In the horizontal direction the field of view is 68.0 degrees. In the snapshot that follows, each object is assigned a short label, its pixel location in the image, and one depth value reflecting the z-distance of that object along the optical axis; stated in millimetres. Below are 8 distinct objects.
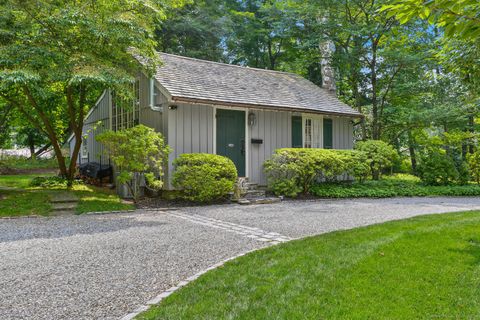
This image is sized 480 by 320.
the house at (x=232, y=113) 9516
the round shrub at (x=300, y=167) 10094
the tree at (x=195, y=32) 18406
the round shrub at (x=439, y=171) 12562
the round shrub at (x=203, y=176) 8500
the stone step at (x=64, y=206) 7630
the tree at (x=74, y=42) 7188
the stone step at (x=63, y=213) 7371
